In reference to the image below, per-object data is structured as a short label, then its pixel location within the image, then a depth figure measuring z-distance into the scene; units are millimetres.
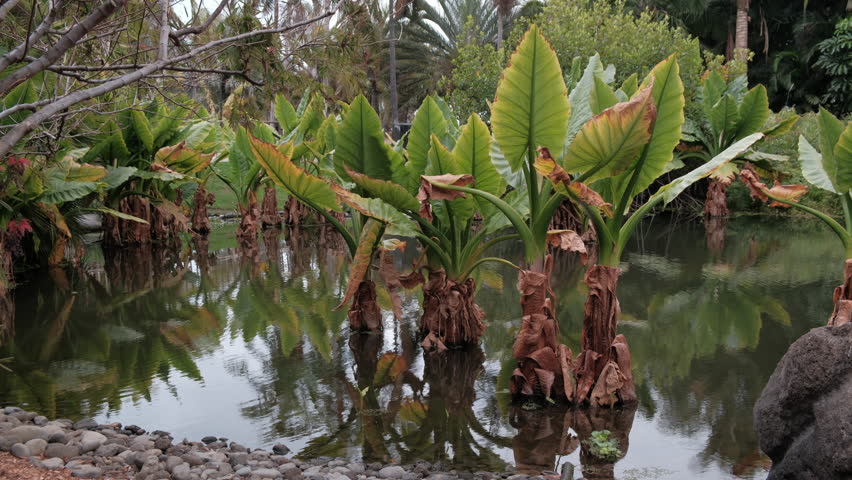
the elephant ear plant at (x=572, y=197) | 3633
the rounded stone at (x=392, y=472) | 2898
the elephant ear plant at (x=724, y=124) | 11391
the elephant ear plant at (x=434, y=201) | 4363
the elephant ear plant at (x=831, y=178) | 4066
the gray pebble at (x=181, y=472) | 2697
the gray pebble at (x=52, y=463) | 2719
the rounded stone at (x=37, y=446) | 2865
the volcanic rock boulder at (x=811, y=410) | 2330
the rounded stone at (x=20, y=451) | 2805
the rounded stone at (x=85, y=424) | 3400
